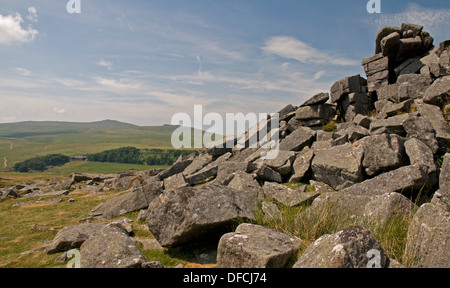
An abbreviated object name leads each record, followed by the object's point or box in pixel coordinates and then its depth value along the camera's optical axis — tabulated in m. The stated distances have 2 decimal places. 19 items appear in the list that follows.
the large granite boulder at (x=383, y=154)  12.01
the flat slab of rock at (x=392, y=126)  14.66
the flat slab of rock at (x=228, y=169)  16.77
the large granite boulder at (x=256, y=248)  6.60
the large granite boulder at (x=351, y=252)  5.26
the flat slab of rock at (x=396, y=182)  10.22
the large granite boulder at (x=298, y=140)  18.41
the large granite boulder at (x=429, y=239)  5.78
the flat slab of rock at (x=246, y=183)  13.95
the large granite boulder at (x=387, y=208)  7.79
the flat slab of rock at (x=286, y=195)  11.78
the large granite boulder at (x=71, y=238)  11.23
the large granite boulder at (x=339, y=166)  12.71
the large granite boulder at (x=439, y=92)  15.25
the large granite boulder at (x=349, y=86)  24.16
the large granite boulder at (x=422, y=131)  13.04
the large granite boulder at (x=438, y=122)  12.98
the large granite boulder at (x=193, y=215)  9.23
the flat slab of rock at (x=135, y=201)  17.61
